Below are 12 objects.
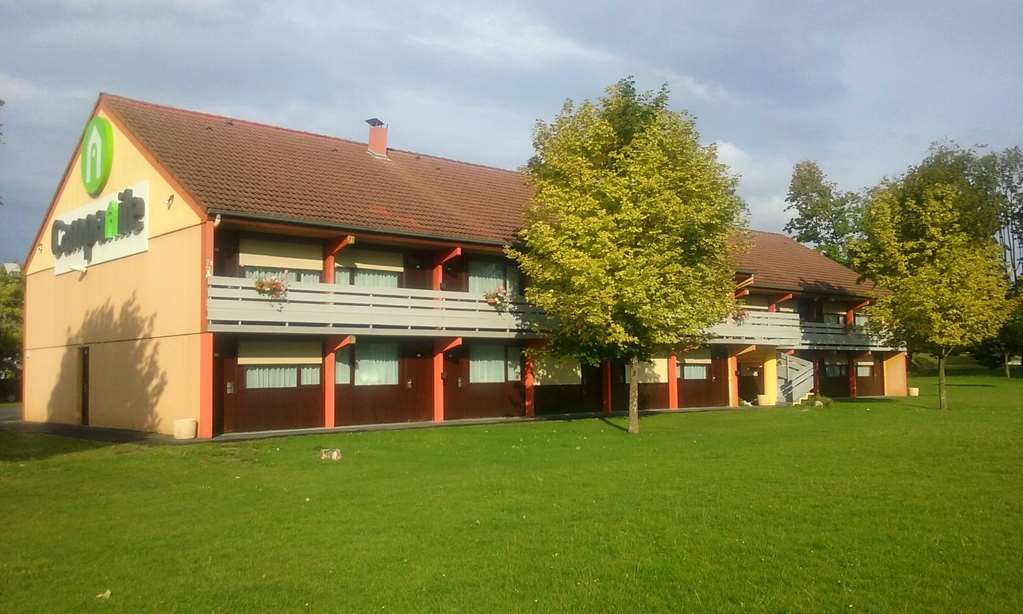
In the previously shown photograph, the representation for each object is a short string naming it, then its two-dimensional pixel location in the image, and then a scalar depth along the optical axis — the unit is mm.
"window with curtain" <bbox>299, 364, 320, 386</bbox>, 24375
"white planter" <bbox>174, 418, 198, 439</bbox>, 21406
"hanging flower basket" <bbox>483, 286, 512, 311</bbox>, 27141
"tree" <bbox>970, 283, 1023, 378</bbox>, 64312
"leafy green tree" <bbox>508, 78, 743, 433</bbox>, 20750
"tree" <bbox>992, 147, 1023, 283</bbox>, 71875
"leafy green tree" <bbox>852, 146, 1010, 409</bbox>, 30422
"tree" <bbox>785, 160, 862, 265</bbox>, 66125
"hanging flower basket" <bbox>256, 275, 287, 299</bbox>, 22266
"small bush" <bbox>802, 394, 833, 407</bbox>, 34416
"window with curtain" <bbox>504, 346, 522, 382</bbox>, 29125
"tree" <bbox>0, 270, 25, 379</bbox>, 52562
